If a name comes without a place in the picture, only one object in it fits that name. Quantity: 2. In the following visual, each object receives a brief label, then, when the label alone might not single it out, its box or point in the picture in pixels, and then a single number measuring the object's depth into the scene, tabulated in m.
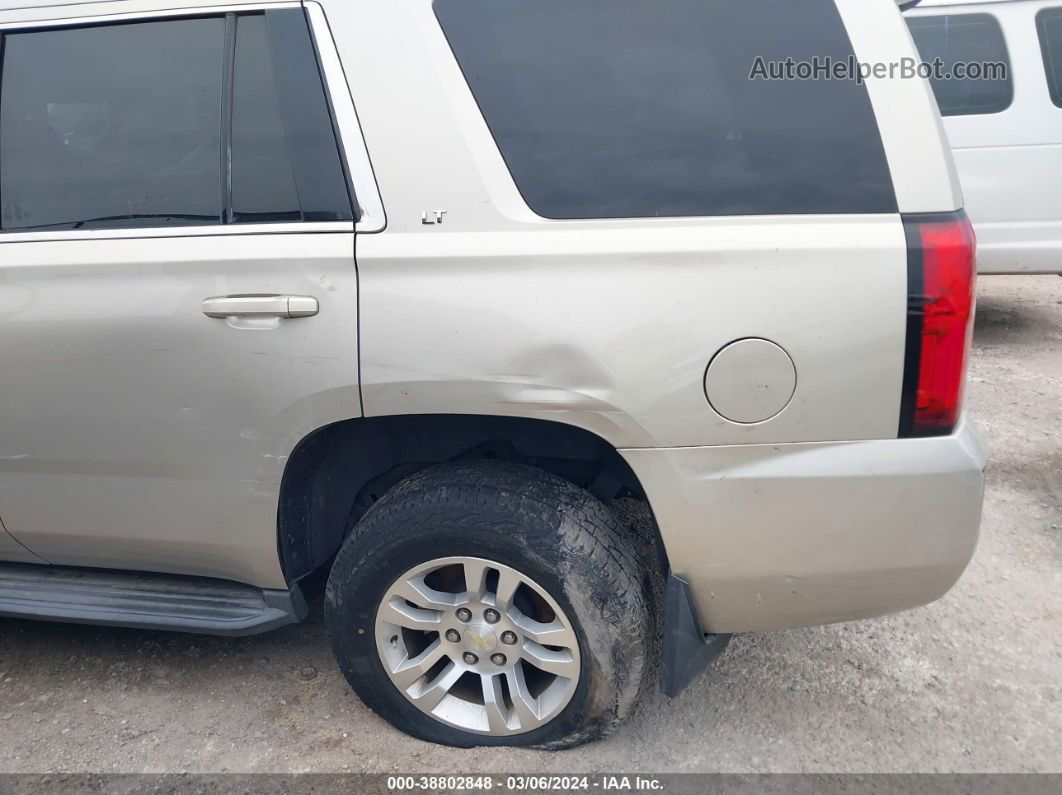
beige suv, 1.98
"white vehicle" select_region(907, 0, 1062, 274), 5.95
